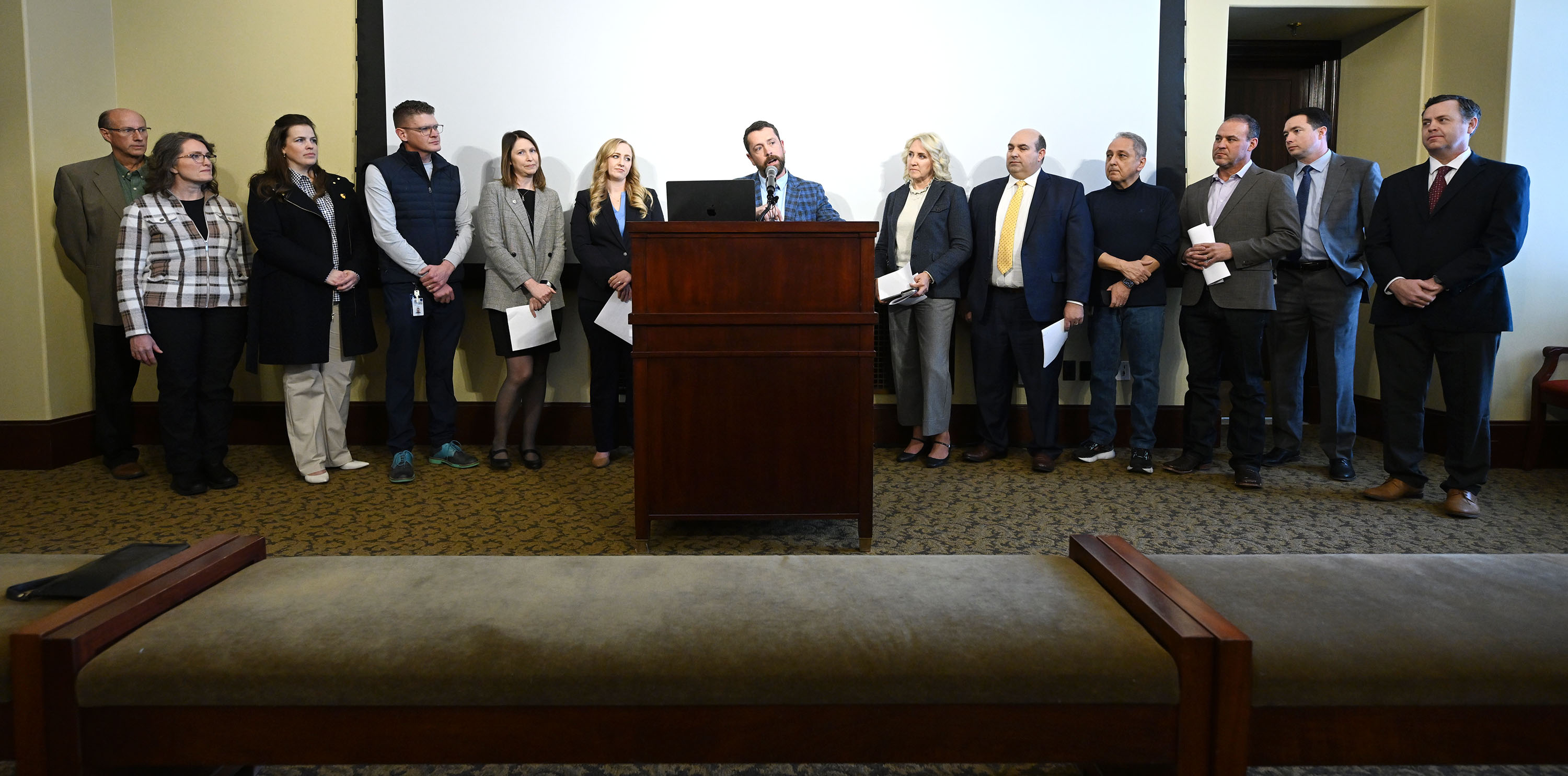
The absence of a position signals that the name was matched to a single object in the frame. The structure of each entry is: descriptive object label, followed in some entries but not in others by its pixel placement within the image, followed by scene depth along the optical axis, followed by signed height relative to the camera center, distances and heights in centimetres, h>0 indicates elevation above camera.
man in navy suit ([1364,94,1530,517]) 332 +6
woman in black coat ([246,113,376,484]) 385 +9
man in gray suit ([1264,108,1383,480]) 403 +12
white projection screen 461 +121
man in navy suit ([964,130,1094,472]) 428 +13
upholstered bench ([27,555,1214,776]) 106 -47
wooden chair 418 -45
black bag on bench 122 -39
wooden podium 279 -21
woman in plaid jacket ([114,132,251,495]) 367 +4
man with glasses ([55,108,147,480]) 404 +38
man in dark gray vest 407 +27
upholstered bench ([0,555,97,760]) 106 -41
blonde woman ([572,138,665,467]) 411 +31
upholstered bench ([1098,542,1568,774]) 107 -47
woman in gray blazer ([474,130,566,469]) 422 +22
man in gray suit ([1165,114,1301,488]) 396 +7
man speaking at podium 396 +53
